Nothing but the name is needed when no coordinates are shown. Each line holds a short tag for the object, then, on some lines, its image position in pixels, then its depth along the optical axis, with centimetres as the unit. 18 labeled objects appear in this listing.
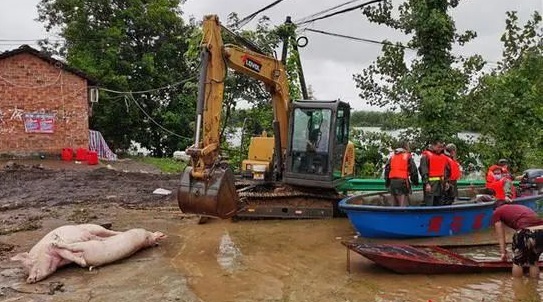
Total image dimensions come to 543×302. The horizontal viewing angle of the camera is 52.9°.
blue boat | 942
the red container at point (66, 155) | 2162
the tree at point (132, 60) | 2542
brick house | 2086
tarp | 2352
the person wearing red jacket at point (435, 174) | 1063
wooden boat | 759
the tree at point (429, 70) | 1658
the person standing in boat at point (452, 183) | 1080
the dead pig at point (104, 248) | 774
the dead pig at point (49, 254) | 736
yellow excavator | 984
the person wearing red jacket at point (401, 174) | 1074
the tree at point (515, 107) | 1717
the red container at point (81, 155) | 2162
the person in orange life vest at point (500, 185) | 1056
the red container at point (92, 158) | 2086
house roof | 2073
